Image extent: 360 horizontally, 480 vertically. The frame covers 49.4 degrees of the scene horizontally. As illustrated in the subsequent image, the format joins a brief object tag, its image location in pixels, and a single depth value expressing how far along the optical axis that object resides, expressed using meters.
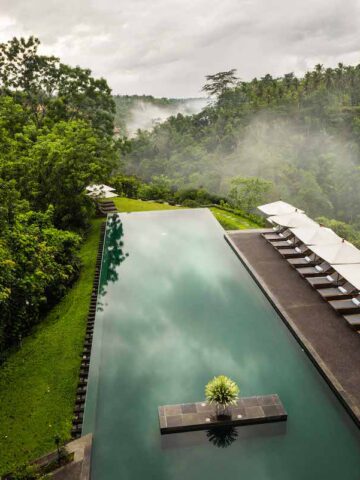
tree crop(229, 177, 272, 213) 27.27
